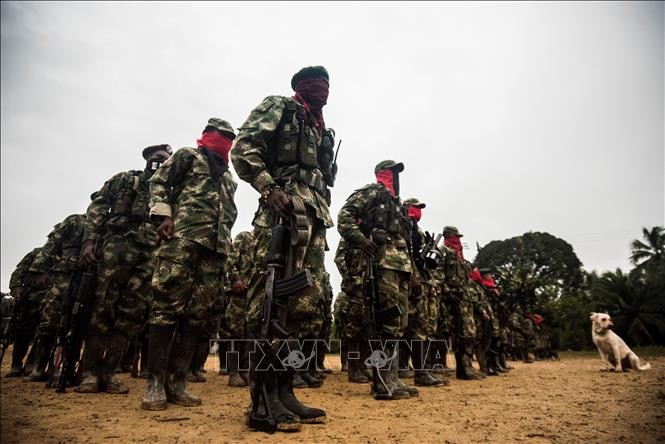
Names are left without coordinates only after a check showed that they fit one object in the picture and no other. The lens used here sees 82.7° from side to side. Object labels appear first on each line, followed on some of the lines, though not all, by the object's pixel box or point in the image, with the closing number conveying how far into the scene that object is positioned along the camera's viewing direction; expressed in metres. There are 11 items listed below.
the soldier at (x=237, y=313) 5.82
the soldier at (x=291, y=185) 2.84
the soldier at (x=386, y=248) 4.48
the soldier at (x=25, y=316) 6.76
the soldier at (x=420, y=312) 6.05
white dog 8.28
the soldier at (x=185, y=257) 3.58
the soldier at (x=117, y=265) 4.44
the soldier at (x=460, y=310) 7.29
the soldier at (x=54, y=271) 5.70
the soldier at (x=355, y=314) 6.66
